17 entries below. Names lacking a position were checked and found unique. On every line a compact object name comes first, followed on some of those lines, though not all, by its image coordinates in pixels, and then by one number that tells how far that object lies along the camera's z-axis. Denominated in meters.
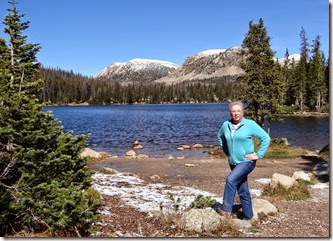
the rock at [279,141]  27.78
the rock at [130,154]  26.62
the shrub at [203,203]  7.94
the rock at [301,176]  12.93
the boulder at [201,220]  6.61
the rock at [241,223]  6.83
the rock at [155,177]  14.82
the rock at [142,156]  25.69
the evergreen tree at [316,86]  68.81
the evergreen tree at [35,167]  5.22
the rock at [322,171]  13.67
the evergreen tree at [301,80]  72.44
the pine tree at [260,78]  30.34
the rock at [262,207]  7.67
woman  6.16
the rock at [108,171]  15.43
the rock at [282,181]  10.53
